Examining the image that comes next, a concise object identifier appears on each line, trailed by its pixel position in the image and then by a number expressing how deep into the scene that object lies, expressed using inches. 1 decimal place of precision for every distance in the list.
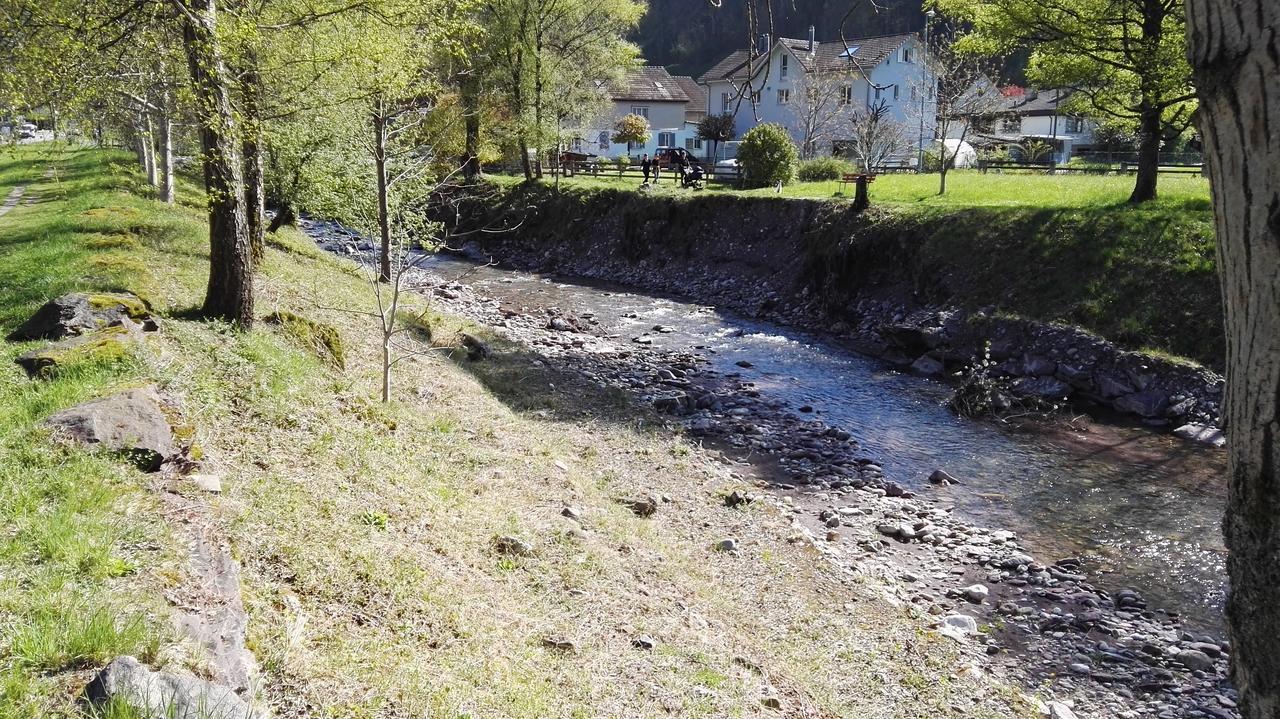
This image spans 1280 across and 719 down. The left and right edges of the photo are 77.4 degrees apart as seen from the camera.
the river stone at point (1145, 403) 633.0
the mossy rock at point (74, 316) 347.9
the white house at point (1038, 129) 1905.8
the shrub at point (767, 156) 1373.0
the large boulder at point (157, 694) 147.3
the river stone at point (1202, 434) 573.3
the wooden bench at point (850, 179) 1034.3
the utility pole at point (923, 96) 1506.2
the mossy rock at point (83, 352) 305.3
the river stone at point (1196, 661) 330.6
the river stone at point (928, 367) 772.0
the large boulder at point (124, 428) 255.0
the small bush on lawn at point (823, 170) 1483.8
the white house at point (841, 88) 1781.5
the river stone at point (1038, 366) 711.1
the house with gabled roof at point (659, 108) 2743.6
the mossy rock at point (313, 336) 466.9
